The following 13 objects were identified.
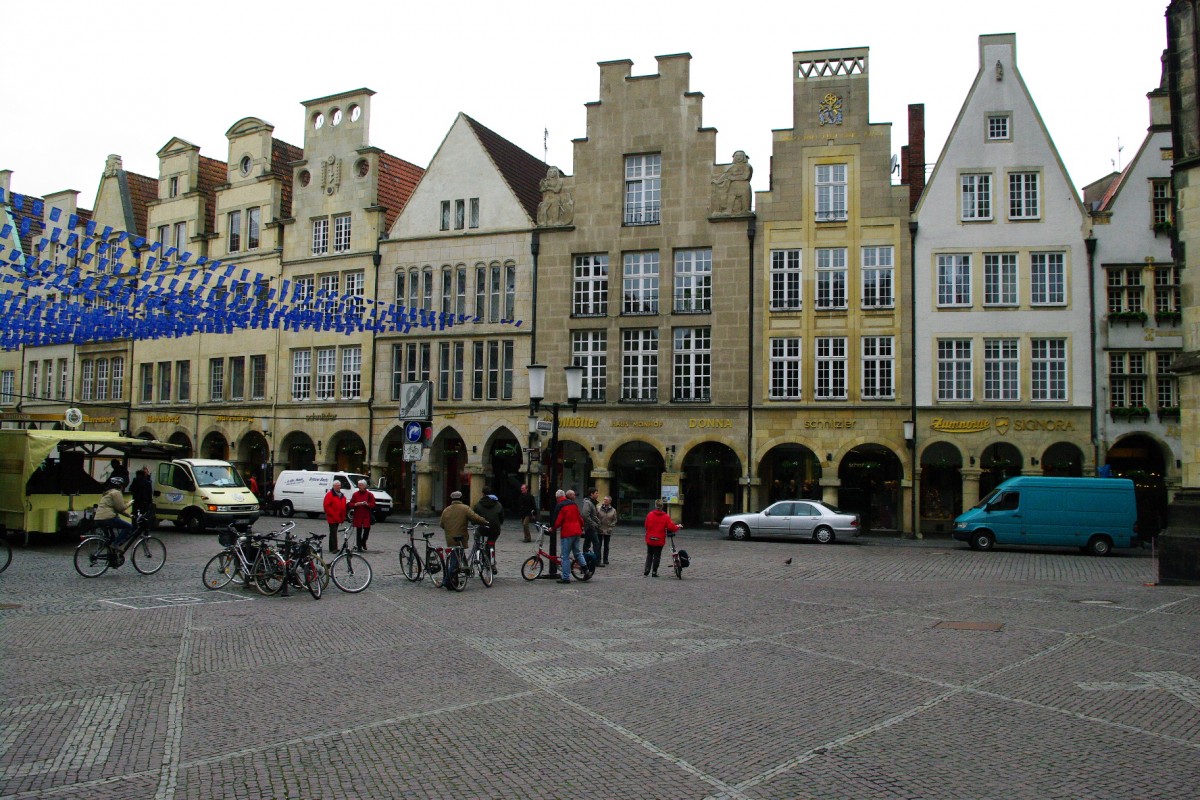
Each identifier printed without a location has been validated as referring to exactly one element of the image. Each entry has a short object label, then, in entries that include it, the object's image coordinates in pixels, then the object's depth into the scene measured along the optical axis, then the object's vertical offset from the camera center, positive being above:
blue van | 29.05 -1.45
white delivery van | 38.75 -1.47
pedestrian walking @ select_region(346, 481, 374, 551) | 24.88 -1.45
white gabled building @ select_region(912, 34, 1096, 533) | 35.28 +5.45
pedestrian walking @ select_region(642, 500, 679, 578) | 21.48 -1.54
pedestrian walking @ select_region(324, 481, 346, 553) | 23.95 -1.37
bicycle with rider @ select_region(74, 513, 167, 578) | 19.38 -1.91
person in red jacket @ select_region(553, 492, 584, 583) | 19.81 -1.37
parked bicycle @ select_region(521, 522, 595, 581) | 20.22 -2.18
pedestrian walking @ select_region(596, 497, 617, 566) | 23.50 -1.47
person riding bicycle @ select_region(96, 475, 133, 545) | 19.50 -1.17
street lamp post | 21.98 +1.46
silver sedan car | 32.53 -2.00
